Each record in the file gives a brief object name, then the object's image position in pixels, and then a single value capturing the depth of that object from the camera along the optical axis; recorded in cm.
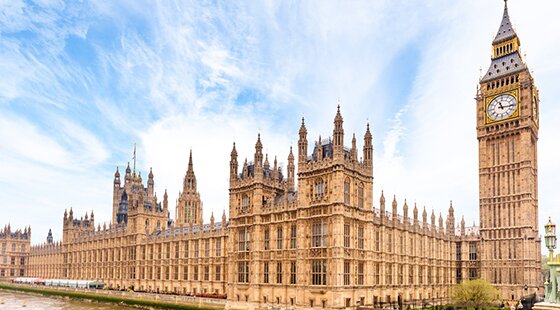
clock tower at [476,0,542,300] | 8975
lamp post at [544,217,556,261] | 5138
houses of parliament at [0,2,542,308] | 6694
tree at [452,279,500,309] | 7100
